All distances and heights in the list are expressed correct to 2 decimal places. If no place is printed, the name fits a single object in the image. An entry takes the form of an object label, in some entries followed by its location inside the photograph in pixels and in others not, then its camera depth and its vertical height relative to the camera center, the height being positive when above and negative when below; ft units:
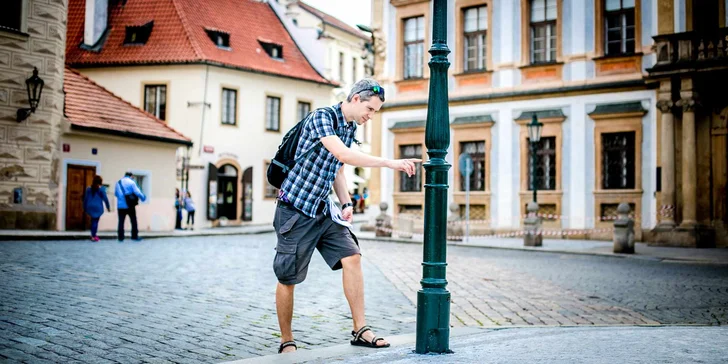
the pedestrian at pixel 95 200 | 66.33 +0.86
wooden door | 80.53 +1.51
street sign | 79.71 +5.16
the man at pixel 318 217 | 17.21 -0.08
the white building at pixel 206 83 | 122.42 +20.33
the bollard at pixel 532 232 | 70.90 -1.37
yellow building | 74.18 +11.91
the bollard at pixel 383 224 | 84.48 -1.03
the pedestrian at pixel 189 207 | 107.04 +0.56
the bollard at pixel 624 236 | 60.18 -1.37
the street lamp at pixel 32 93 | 68.80 +10.00
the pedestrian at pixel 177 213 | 105.09 -0.20
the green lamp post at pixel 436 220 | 16.65 -0.10
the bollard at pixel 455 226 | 78.18 -1.04
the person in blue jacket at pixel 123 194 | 65.62 +1.37
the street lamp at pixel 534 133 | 76.33 +8.01
